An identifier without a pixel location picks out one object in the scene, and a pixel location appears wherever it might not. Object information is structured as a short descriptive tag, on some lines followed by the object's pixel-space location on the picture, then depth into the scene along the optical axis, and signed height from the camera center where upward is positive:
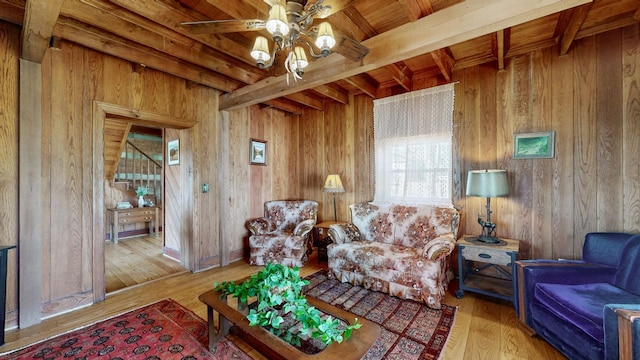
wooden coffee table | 1.17 -0.83
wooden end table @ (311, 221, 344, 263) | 3.61 -0.88
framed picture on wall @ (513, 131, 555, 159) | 2.54 +0.36
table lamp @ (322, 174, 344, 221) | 3.69 -0.06
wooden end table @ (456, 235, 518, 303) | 2.30 -0.81
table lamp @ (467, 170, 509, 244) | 2.40 -0.05
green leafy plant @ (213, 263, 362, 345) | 1.28 -0.74
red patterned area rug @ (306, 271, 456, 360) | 1.76 -1.21
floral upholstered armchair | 3.40 -0.82
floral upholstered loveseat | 2.38 -0.78
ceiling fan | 1.29 +0.93
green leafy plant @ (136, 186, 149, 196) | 5.61 -0.23
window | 3.05 +0.45
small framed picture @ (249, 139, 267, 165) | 4.02 +0.47
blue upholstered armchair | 1.31 -0.79
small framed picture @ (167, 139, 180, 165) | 3.76 +0.45
